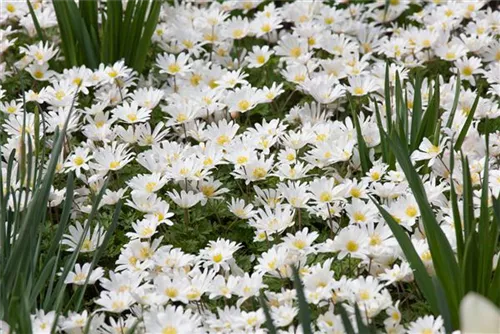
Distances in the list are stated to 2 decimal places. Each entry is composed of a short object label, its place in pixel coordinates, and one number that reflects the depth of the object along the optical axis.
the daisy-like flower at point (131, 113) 5.43
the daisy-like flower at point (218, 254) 4.29
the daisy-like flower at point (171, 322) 3.74
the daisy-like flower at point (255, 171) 4.94
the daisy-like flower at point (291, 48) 6.35
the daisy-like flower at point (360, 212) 4.53
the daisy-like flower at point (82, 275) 4.20
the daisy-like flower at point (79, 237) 4.56
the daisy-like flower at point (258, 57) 6.23
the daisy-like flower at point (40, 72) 6.12
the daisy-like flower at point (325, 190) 4.67
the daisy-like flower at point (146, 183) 4.80
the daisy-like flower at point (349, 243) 4.27
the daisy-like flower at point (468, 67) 6.00
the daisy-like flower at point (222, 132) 5.35
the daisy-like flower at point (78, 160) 5.07
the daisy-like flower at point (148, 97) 5.66
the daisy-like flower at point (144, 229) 4.50
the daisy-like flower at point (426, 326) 3.66
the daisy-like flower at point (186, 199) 4.75
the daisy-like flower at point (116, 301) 3.93
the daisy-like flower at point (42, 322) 3.68
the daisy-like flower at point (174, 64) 6.12
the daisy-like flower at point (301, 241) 4.35
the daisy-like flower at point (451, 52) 6.19
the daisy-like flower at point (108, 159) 5.04
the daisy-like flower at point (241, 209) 4.80
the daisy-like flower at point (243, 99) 5.63
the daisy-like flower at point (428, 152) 4.80
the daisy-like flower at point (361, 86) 5.76
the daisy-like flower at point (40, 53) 6.16
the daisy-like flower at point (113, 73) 5.90
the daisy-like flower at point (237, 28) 6.61
